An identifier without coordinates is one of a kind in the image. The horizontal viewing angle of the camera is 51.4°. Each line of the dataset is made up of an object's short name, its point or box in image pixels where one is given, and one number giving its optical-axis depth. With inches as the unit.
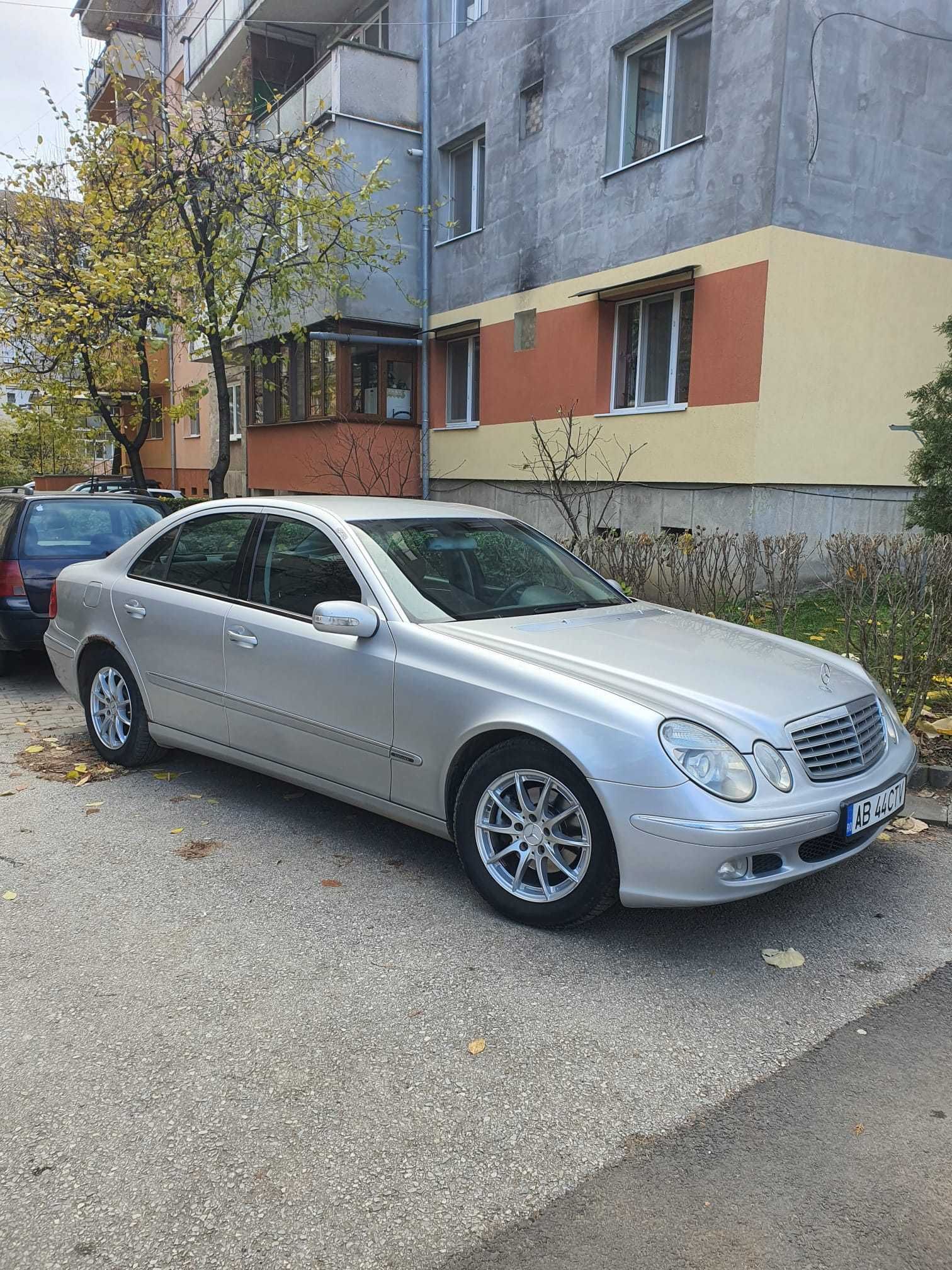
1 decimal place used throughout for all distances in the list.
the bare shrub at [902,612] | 230.7
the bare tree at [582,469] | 508.7
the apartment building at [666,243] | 428.5
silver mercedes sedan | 132.4
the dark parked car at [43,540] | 311.9
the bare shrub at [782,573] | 279.1
